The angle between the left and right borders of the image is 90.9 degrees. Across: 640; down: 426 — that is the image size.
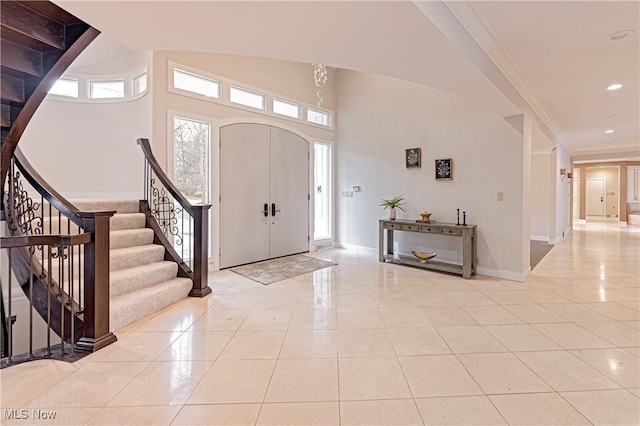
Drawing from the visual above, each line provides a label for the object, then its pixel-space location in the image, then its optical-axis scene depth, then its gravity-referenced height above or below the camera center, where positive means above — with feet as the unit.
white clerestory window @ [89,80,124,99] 16.47 +6.40
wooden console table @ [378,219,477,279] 15.03 -1.59
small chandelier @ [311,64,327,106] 20.99 +9.00
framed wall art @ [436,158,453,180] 16.84 +2.27
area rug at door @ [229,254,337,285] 15.12 -3.07
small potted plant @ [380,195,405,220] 18.28 +0.38
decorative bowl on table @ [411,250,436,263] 16.66 -2.40
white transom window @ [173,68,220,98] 14.68 +6.20
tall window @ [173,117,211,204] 14.83 +2.55
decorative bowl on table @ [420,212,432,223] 16.87 -0.35
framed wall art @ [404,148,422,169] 18.15 +3.11
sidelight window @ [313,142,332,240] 22.02 +1.33
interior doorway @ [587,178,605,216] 47.96 +2.12
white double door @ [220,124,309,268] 16.57 +0.99
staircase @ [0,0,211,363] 7.19 -0.64
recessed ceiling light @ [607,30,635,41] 9.19 +5.23
